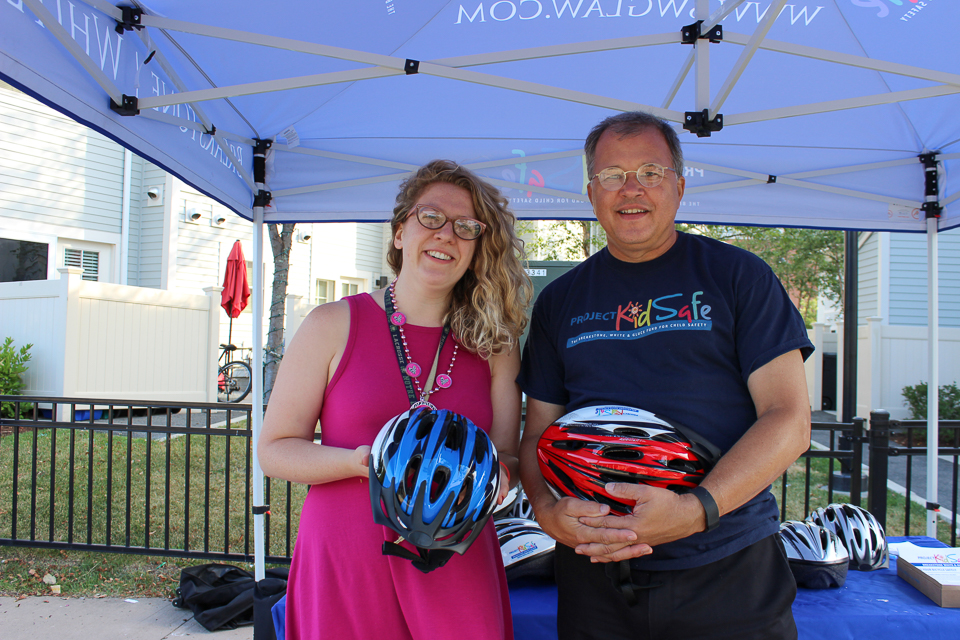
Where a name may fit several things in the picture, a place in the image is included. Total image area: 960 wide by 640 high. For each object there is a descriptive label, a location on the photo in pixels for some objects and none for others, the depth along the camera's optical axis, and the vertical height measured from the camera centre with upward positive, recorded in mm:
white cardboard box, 2807 -1129
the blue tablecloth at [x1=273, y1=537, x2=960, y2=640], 2717 -1264
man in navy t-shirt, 1727 -195
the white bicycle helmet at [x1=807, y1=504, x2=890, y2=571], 3268 -1070
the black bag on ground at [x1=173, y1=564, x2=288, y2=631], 4199 -1960
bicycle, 12820 -1217
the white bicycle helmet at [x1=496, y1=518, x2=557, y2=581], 3043 -1126
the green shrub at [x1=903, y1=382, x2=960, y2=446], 10252 -1103
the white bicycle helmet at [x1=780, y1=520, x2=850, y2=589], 2996 -1095
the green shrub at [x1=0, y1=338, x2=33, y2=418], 9279 -824
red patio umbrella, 12031 +753
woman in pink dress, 1829 -219
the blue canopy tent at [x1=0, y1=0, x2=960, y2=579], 2613 +1260
